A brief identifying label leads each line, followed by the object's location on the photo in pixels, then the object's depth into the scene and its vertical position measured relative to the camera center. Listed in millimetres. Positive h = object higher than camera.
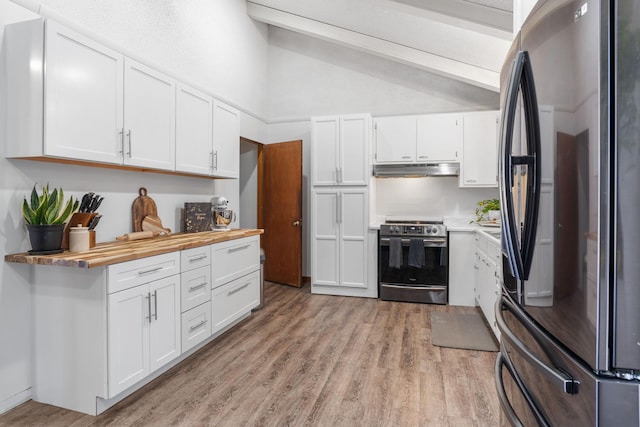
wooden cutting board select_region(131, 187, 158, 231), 3012 +38
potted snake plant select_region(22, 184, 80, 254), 2104 -47
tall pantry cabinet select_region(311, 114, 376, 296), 4633 +117
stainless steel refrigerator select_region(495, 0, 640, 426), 744 +11
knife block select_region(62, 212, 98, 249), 2369 -58
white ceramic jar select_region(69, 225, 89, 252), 2264 -171
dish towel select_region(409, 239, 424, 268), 4312 -477
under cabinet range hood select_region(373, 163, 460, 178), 4609 +567
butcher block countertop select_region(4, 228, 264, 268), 1969 -246
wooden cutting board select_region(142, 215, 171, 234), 3070 -103
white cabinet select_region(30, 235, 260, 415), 2045 -712
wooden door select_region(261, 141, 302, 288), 5121 +12
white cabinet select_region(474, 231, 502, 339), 3062 -585
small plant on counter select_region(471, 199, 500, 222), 4508 +80
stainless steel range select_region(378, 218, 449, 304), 4312 -598
